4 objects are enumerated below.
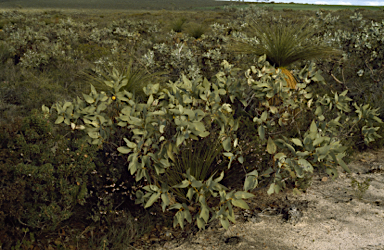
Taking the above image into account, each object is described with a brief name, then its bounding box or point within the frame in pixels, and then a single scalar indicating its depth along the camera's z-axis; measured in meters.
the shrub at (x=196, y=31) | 10.09
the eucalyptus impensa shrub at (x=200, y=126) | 1.94
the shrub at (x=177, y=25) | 12.24
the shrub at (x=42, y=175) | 2.07
